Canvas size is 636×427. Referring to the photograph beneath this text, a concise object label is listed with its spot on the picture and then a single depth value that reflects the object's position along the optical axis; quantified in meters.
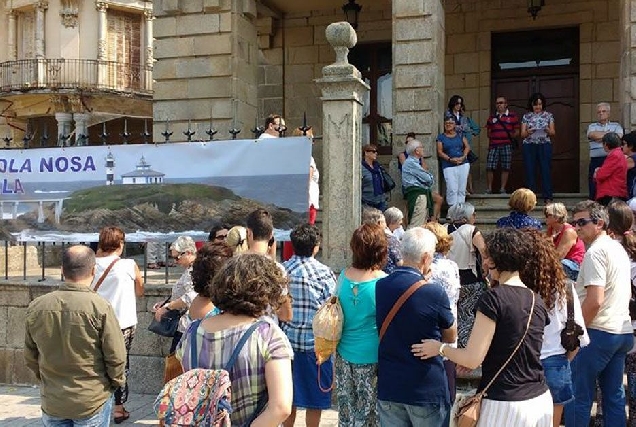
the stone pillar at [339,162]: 6.39
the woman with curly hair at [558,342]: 3.70
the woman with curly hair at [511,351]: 3.34
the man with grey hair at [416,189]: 8.67
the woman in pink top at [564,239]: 5.53
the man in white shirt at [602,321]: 4.56
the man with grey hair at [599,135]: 9.05
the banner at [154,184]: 6.96
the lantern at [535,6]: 11.42
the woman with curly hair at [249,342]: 2.87
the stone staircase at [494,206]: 9.24
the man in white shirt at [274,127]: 7.52
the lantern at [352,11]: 12.50
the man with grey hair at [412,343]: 3.78
